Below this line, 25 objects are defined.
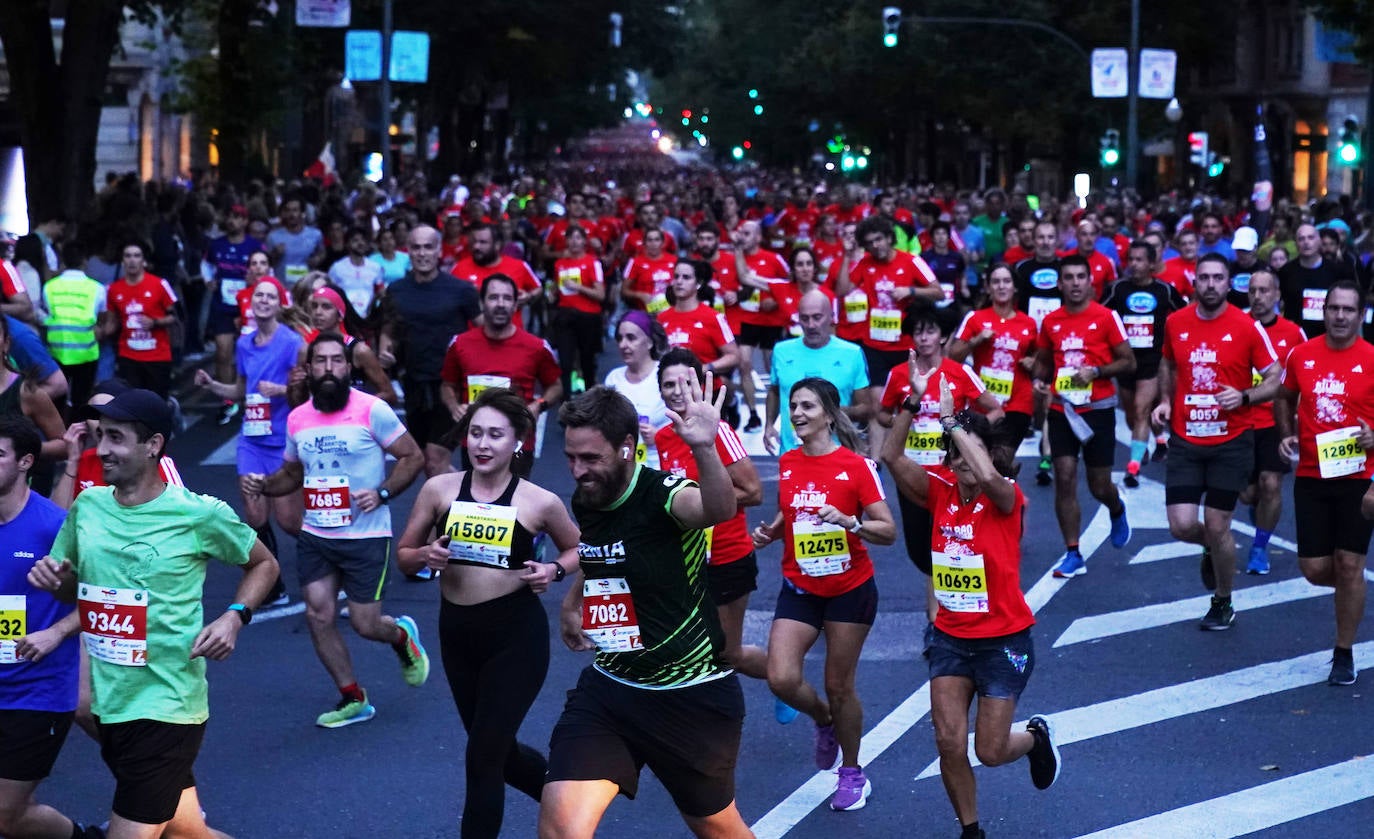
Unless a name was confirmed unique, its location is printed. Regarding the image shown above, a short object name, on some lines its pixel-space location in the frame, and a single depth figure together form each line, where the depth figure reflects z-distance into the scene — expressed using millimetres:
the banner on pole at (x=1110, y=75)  46844
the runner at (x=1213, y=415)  10930
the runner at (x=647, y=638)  5922
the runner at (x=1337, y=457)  9680
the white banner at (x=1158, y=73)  47562
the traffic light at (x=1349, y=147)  32094
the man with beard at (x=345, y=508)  8812
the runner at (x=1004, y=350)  12773
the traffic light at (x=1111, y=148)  47688
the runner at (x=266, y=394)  11016
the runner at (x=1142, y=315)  15406
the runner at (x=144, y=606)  5992
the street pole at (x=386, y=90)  36562
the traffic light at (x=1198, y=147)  50094
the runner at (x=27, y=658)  6156
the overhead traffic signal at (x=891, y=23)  44719
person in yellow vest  14984
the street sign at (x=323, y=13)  35375
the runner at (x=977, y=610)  7078
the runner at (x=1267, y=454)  12078
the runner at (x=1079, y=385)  12430
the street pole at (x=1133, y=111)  43500
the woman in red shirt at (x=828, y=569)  7777
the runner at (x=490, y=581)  6699
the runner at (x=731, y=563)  8125
